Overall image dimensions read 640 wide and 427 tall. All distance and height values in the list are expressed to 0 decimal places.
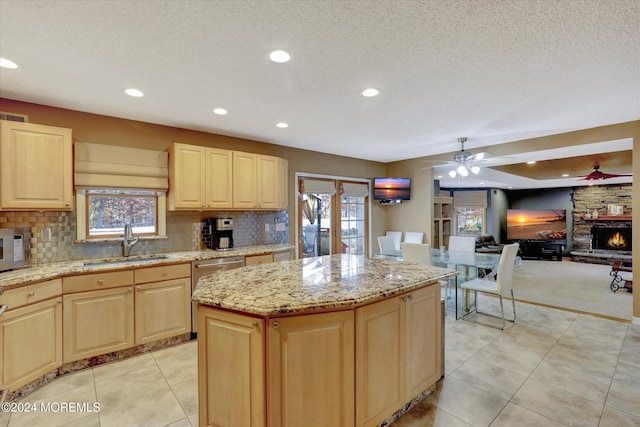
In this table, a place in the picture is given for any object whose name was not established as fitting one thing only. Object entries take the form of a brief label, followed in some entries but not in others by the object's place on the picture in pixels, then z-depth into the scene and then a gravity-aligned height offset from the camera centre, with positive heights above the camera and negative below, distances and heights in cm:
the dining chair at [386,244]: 509 -56
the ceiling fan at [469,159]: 420 +74
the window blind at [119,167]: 302 +48
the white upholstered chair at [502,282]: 349 -85
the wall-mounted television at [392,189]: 571 +44
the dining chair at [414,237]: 552 -47
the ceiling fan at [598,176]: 549 +65
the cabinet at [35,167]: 246 +39
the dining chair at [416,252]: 371 -52
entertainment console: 883 -114
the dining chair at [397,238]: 585 -52
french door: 499 -9
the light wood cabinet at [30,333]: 214 -93
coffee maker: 379 -28
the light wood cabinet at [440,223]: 616 -27
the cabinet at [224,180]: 339 +40
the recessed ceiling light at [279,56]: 197 +105
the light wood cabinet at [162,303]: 288 -91
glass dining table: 374 -64
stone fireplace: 790 -39
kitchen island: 148 -75
